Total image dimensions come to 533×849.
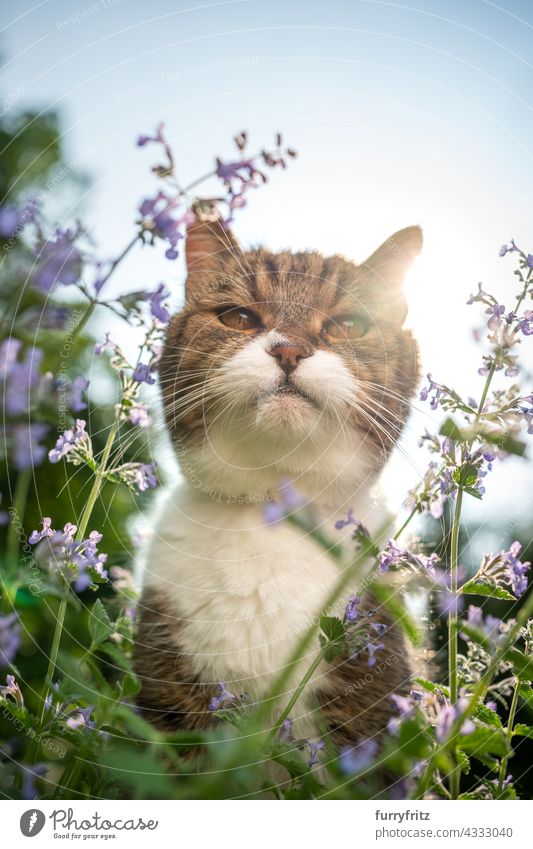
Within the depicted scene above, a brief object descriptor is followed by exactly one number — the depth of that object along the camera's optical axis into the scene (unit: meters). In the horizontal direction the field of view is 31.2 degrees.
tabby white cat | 0.36
